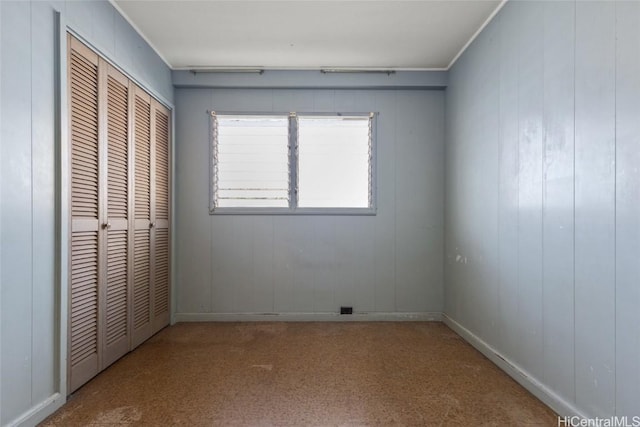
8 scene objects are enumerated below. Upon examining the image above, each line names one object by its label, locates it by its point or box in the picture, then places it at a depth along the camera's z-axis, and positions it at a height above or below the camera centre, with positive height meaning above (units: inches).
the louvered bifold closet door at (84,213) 79.8 +0.1
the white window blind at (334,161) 140.6 +22.7
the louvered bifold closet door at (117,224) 94.3 -3.0
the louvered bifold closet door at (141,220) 109.3 -2.1
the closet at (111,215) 81.6 -0.4
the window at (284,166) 139.8 +20.7
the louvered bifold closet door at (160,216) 121.4 -0.9
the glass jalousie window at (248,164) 139.9 +21.3
